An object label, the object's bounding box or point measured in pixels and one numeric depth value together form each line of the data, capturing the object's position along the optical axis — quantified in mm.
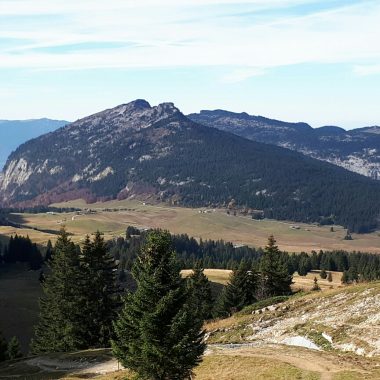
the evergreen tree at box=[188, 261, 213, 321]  88212
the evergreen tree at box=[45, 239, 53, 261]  167812
